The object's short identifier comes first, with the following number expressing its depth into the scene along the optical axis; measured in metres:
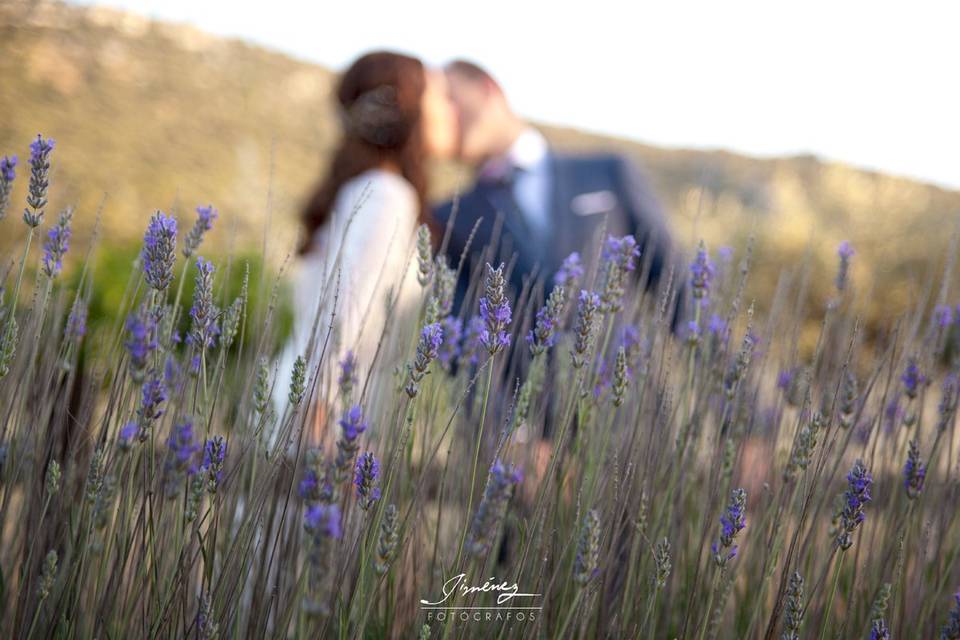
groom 2.87
